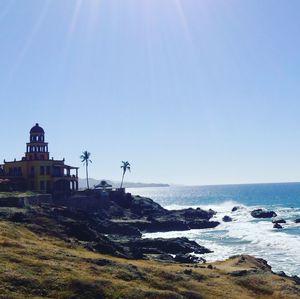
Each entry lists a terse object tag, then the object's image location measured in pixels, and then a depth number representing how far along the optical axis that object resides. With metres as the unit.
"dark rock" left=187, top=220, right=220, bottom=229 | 84.43
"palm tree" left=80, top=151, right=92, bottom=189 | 109.69
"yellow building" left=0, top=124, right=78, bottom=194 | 78.12
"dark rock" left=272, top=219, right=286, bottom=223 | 88.59
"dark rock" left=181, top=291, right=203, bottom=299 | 28.19
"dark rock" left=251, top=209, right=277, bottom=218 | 105.61
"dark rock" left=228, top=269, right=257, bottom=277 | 33.67
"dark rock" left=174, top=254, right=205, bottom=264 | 43.85
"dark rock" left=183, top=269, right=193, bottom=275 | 32.50
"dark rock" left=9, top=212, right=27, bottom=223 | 42.72
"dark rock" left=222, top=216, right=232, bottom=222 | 99.40
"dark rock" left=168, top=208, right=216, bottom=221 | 94.65
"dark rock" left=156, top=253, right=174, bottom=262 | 44.97
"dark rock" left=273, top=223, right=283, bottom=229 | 81.46
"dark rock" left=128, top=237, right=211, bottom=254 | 54.30
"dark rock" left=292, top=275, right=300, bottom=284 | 35.48
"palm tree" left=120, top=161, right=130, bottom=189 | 117.76
